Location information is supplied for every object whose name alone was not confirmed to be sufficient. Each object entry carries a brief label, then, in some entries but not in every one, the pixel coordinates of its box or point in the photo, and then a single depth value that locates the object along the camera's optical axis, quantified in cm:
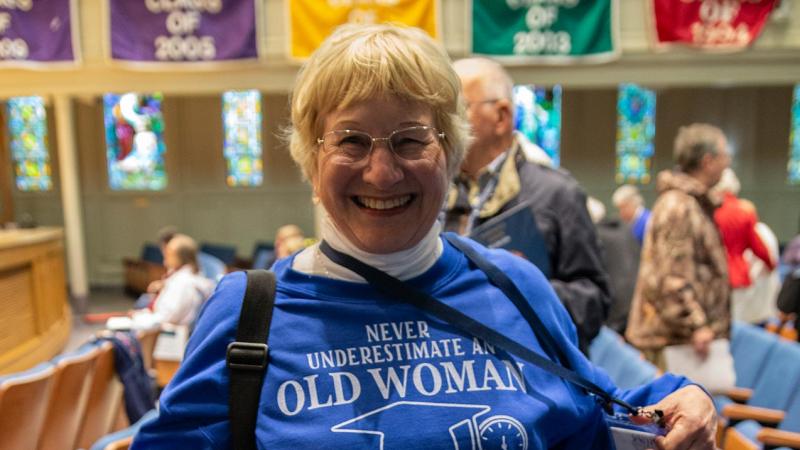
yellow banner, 662
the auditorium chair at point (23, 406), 256
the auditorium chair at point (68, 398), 292
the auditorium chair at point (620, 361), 303
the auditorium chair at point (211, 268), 696
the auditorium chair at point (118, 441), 203
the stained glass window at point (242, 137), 1168
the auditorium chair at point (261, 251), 949
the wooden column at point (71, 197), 787
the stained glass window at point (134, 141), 1159
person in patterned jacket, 284
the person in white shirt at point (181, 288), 494
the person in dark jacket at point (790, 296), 322
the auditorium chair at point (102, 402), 322
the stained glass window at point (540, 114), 1165
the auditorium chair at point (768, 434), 247
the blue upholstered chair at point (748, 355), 363
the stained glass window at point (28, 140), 1151
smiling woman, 98
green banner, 664
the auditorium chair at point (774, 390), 308
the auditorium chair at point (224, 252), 1062
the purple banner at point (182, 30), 663
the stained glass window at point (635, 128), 1175
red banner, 670
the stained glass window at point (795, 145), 1142
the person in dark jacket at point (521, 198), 194
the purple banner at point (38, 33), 667
